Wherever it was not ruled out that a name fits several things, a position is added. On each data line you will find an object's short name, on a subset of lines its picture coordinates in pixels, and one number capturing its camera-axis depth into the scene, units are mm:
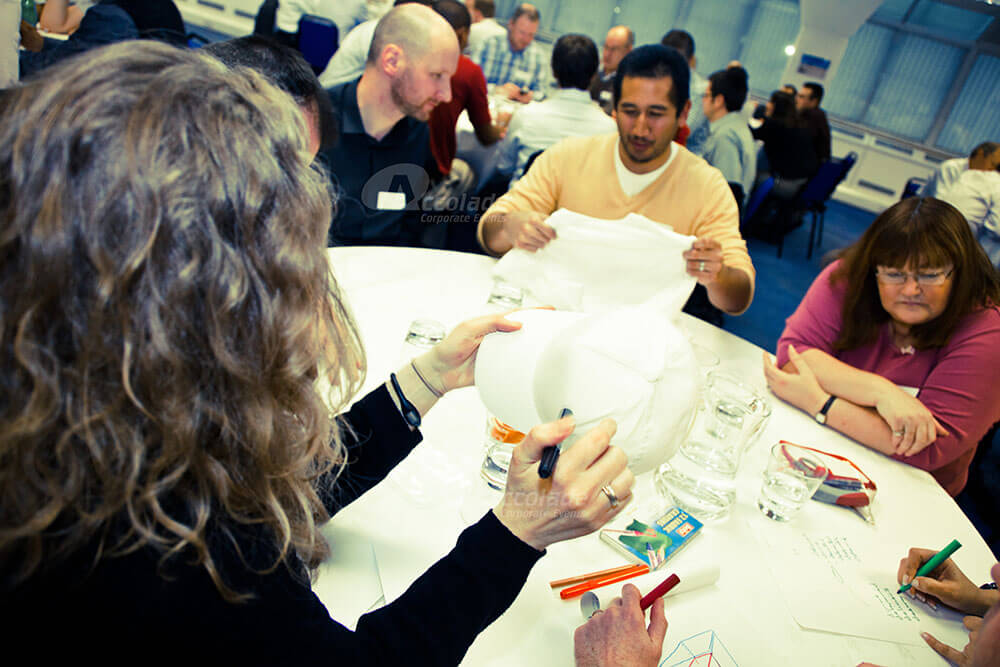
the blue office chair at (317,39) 4664
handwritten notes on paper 970
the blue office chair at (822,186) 5543
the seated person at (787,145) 5875
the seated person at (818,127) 6816
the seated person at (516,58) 5773
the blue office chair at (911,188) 6427
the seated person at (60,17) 3564
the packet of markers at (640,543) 914
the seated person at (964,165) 5141
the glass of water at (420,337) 1399
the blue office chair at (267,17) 5020
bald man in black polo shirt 2428
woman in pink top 1466
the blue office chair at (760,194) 4219
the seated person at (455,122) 3331
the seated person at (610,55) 5582
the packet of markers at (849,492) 1227
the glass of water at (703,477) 1129
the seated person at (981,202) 4906
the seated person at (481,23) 6016
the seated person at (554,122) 3590
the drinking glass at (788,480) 1166
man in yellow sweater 2150
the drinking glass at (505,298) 1694
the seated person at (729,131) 4332
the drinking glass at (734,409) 1214
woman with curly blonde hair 496
